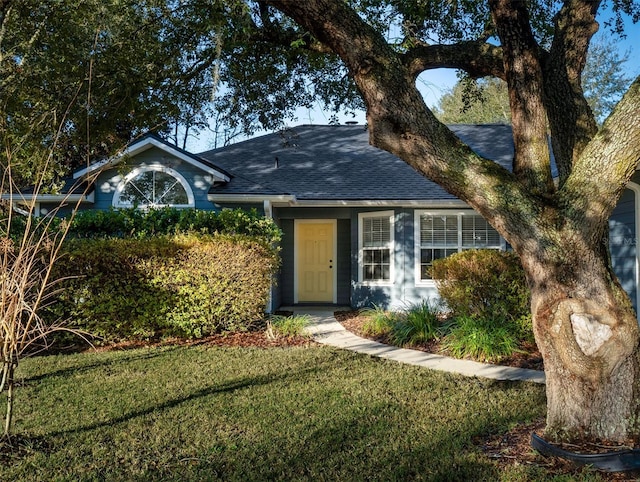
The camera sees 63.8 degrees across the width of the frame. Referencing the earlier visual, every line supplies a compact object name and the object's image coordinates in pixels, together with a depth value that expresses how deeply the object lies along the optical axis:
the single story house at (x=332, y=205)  11.50
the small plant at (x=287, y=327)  8.78
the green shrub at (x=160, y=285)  8.18
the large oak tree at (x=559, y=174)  3.51
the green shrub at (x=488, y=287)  7.93
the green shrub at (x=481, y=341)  7.11
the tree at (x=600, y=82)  29.36
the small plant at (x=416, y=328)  8.24
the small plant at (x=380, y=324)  9.06
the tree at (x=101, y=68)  6.95
